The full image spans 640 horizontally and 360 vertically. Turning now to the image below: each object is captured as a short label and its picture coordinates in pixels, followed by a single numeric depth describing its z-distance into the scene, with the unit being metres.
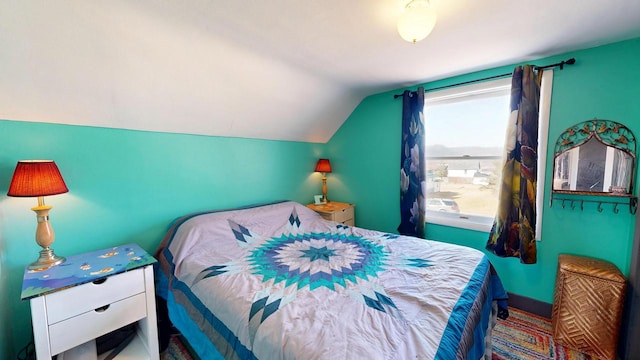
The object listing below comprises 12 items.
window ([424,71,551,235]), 2.28
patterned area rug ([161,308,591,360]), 1.65
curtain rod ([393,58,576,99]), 1.84
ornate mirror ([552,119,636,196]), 1.71
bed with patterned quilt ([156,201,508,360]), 0.95
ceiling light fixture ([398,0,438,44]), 1.16
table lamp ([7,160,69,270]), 1.27
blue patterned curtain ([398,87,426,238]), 2.59
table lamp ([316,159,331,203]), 3.33
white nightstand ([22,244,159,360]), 1.20
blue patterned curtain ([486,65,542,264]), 1.99
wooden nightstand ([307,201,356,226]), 2.95
